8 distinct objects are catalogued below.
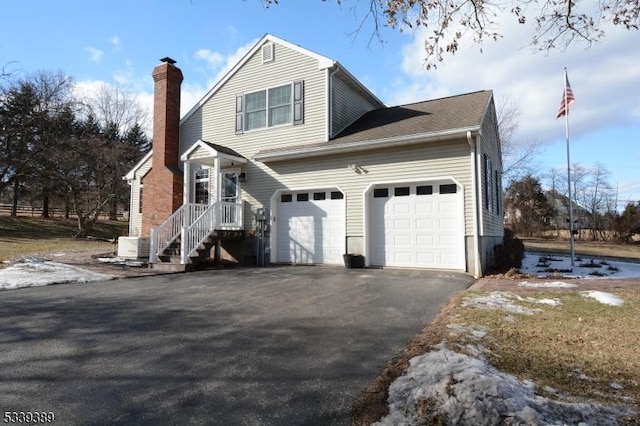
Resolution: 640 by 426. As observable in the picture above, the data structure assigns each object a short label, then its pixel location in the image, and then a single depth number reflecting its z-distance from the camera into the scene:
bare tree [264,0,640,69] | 5.34
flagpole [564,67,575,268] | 13.09
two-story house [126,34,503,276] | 10.83
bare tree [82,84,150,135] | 37.25
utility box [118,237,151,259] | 14.04
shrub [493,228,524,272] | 11.92
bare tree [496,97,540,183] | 29.44
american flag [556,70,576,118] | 13.26
